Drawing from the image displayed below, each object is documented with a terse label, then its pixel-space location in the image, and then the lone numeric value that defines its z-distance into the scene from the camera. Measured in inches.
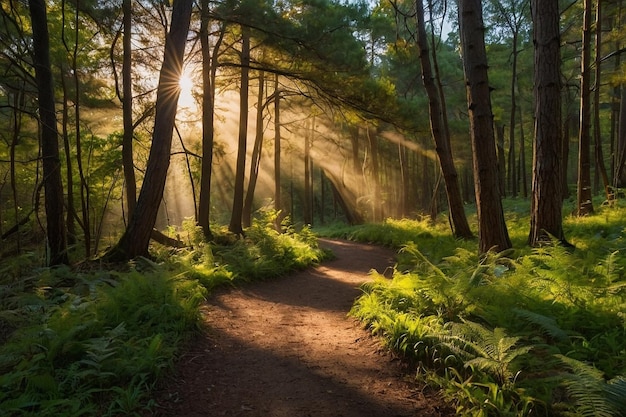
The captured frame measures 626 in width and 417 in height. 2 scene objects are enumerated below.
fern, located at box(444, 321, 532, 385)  115.5
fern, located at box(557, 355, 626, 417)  90.4
